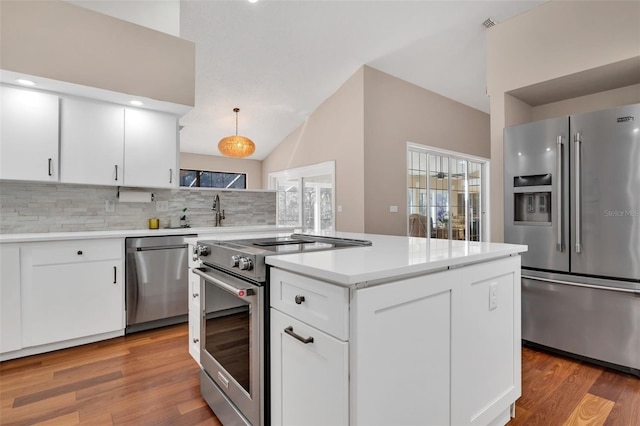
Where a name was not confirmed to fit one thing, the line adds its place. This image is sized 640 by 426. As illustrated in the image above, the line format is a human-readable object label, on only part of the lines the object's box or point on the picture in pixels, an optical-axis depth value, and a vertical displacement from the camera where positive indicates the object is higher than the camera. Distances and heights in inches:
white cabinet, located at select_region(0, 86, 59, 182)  102.0 +26.4
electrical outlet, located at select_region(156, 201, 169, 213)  144.0 +3.7
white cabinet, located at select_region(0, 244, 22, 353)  93.3 -25.2
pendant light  200.7 +43.2
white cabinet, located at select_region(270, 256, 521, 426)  39.7 -20.0
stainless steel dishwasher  114.4 -25.3
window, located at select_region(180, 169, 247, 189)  297.4 +34.3
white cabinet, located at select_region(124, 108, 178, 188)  125.5 +26.9
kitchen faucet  163.5 +2.6
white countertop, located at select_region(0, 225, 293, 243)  95.8 -7.1
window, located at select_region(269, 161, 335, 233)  220.4 +14.5
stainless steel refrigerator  85.1 -4.9
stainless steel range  52.5 -20.4
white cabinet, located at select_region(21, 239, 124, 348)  97.4 -24.6
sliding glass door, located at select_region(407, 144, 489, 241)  209.2 +13.9
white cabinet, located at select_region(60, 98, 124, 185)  112.3 +26.6
